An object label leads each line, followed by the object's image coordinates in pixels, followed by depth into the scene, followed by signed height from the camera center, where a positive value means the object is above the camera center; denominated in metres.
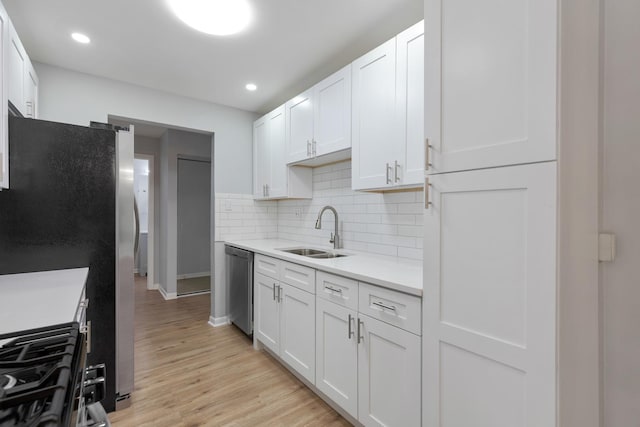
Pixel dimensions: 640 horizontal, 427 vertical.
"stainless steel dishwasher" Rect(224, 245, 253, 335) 2.78 -0.72
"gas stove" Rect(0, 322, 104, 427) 0.47 -0.32
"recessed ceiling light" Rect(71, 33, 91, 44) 2.13 +1.29
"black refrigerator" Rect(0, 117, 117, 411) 1.62 +0.01
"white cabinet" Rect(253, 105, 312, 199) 2.97 +0.49
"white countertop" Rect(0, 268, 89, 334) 0.93 -0.34
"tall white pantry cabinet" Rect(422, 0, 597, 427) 0.90 +0.02
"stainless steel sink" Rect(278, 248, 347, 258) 2.60 -0.35
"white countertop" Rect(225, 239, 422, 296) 1.40 -0.32
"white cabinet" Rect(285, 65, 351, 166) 2.20 +0.77
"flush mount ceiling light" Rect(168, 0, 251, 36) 1.79 +1.28
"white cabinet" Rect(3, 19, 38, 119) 1.58 +0.85
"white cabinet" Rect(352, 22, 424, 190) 1.69 +0.63
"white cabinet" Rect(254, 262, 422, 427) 1.35 -0.72
